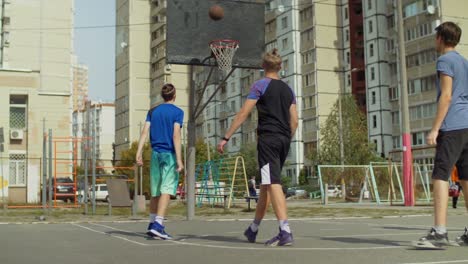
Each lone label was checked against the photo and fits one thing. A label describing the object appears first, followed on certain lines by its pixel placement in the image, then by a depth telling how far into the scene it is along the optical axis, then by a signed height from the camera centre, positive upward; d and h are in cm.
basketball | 1440 +380
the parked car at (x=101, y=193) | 4859 -117
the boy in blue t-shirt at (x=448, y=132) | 656 +44
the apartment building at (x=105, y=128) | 17300 +1381
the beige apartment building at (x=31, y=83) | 3791 +676
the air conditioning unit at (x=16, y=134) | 3953 +288
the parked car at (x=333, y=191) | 3209 -84
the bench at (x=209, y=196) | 2099 -70
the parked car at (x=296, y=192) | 5769 -156
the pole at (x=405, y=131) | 2398 +168
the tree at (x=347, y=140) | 5525 +308
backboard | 1420 +344
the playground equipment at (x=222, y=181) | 2425 -19
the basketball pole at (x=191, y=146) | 1376 +70
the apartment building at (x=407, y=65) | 6372 +1191
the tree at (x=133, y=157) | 5096 +246
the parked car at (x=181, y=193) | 3374 -88
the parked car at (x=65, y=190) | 3388 -61
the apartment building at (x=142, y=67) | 10256 +1848
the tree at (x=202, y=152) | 7569 +303
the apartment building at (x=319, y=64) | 7756 +1385
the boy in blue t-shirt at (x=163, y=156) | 833 +29
